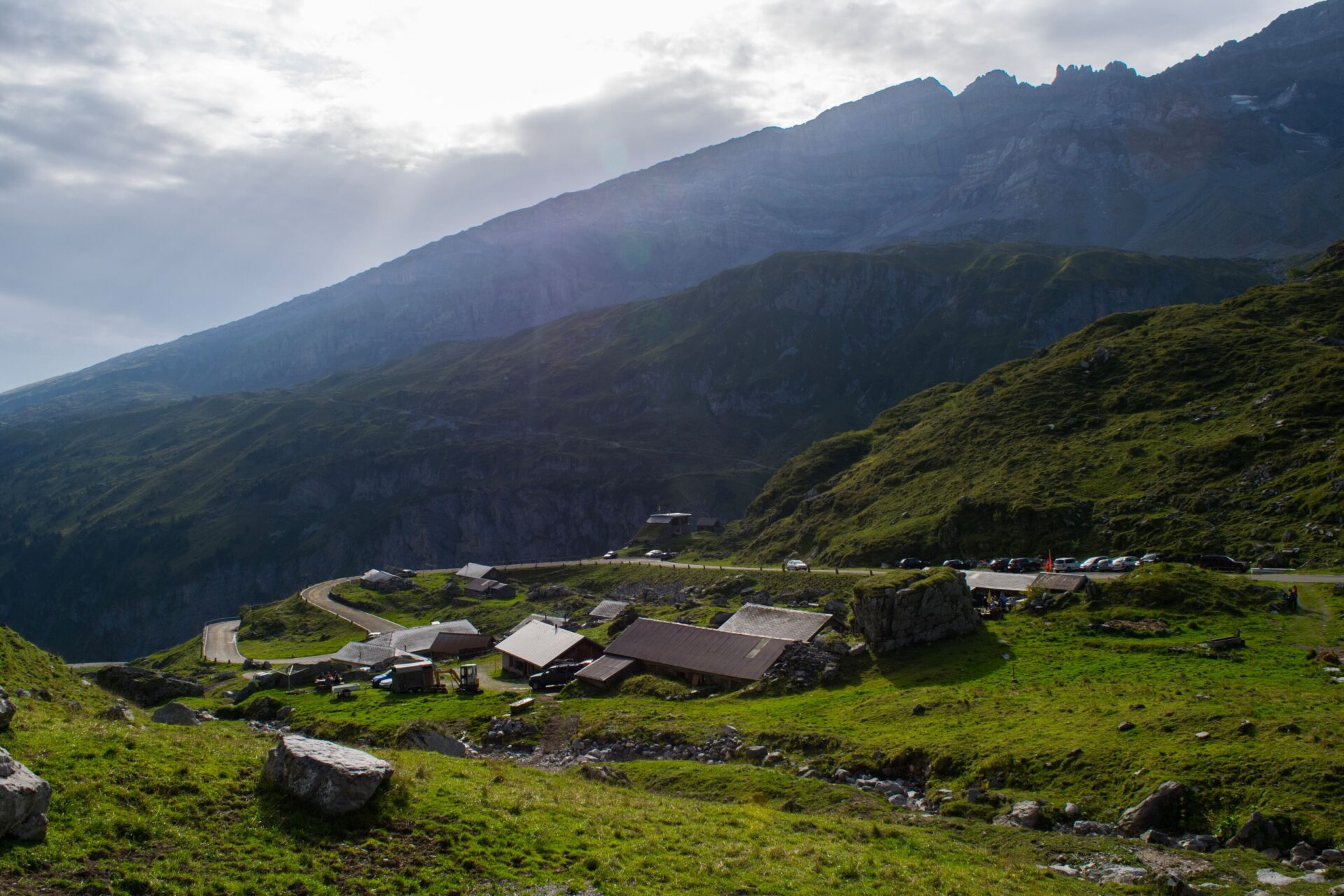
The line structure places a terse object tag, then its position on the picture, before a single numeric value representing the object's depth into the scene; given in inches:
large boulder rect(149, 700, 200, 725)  1514.5
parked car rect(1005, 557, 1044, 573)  2701.8
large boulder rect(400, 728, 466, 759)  1444.4
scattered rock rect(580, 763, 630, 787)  1178.6
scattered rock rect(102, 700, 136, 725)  1123.3
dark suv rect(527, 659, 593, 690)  2239.2
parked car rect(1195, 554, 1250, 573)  2214.6
